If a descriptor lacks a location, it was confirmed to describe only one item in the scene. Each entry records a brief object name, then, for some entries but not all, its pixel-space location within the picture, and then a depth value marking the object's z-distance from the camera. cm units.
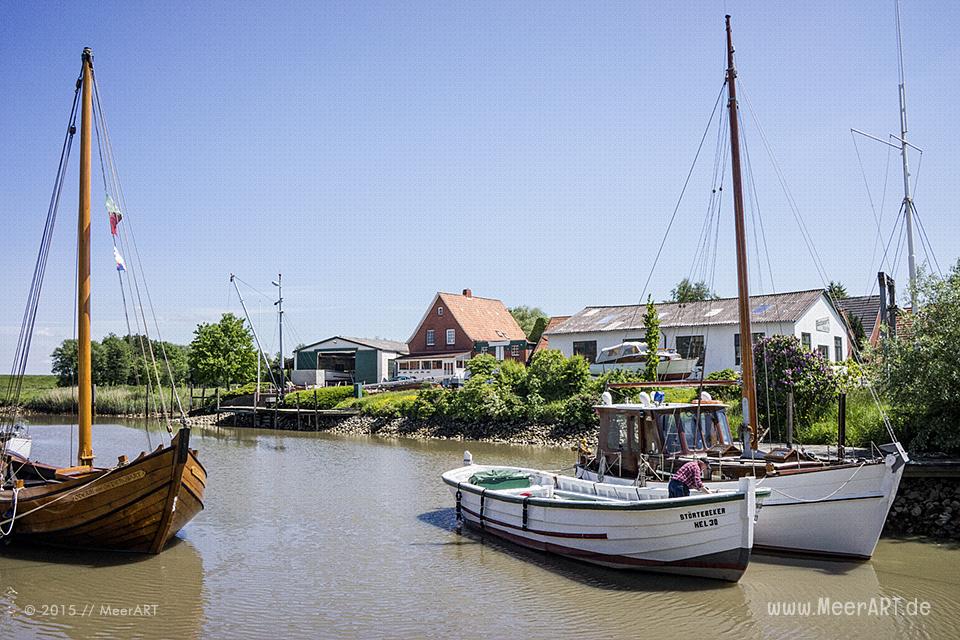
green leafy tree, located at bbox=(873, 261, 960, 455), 1595
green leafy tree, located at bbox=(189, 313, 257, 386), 5731
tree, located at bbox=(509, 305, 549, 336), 8825
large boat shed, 5872
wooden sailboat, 1274
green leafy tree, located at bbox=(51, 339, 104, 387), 7412
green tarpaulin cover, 1675
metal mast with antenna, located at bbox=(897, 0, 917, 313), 2152
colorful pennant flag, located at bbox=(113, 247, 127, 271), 1523
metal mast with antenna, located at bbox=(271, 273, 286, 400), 5512
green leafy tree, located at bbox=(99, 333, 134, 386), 7569
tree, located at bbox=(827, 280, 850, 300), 6016
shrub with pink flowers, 2195
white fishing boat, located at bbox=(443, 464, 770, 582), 1156
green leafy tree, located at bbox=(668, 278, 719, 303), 7219
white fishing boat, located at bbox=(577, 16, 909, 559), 1262
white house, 3625
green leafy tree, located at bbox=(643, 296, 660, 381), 3366
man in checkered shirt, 1216
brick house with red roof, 5306
